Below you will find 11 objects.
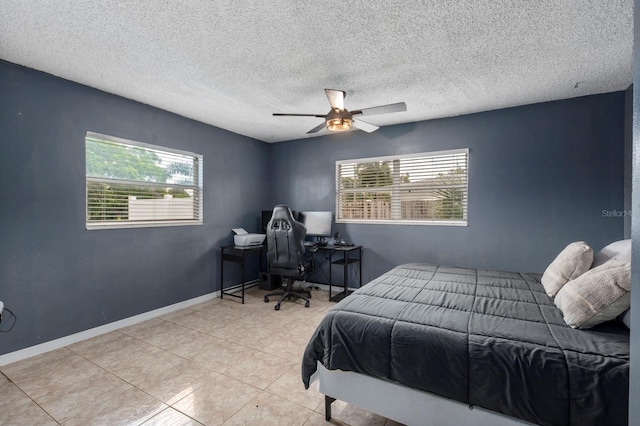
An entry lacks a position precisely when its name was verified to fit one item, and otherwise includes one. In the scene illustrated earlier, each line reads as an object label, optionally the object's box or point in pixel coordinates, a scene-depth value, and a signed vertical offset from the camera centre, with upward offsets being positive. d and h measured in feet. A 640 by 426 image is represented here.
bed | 3.96 -2.34
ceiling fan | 8.64 +3.09
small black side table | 13.24 -2.09
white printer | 13.80 -1.40
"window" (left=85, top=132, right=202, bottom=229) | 9.84 +0.95
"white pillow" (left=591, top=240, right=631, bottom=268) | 5.94 -0.90
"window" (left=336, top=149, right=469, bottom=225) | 12.50 +1.01
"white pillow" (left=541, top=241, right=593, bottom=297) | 6.48 -1.27
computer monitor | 14.64 -0.66
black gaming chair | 12.16 -1.55
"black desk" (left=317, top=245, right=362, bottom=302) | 13.33 -2.38
